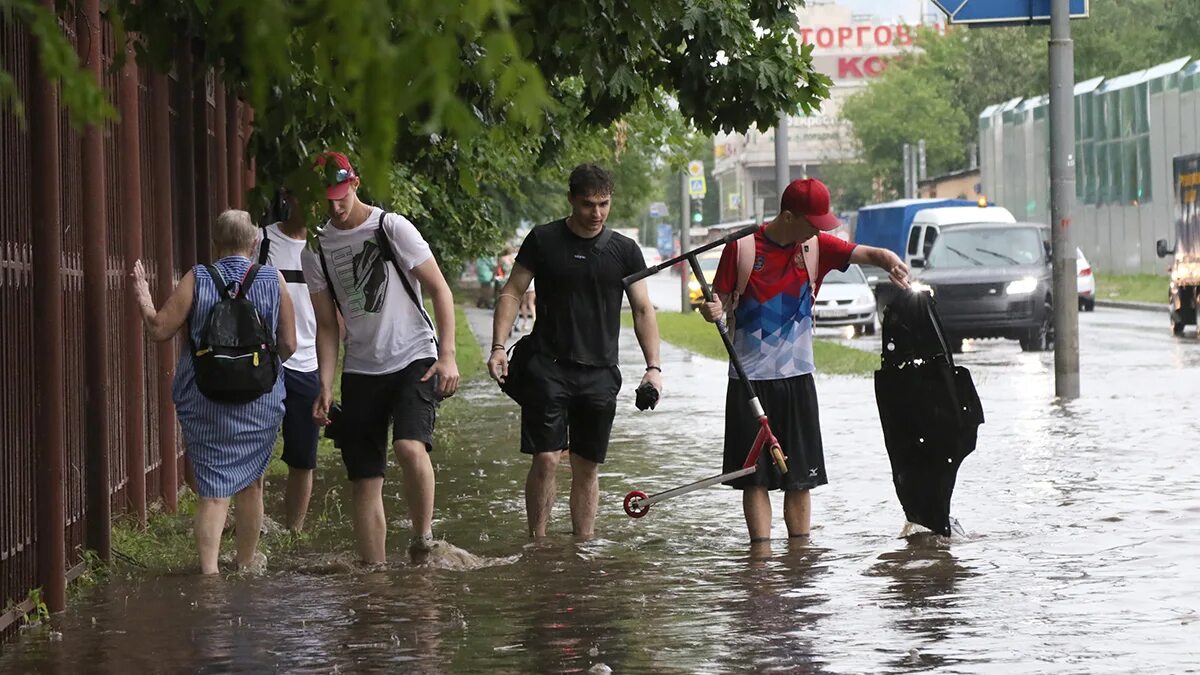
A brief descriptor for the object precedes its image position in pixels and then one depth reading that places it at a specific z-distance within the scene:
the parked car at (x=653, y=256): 103.29
